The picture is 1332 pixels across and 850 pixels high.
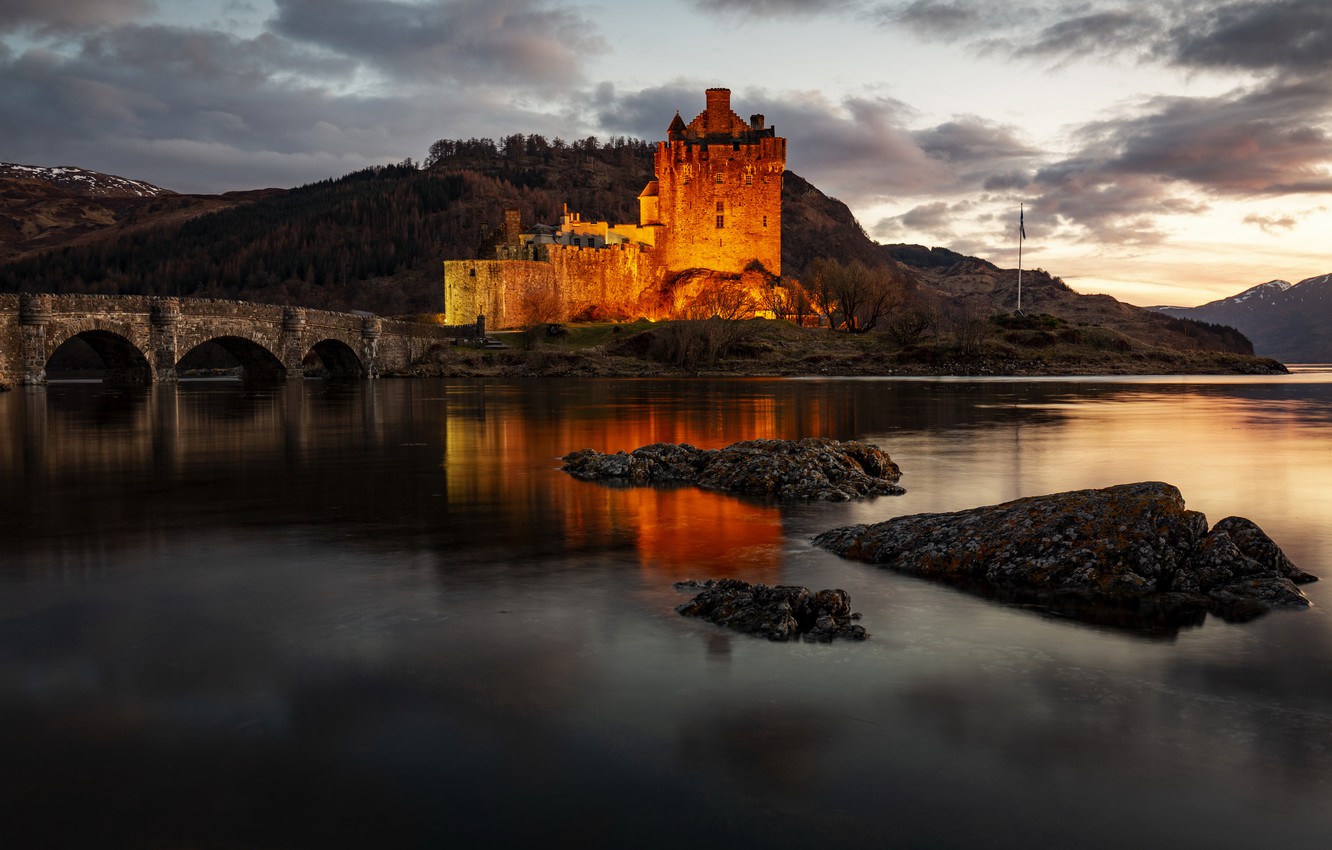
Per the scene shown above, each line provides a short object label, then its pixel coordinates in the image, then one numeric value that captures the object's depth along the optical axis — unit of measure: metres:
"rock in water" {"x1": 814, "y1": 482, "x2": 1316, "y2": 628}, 8.77
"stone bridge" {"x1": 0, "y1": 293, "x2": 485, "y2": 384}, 52.06
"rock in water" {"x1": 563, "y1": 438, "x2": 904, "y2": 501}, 15.17
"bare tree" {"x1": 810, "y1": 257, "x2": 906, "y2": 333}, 101.62
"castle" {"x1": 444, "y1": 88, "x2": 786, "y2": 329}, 110.38
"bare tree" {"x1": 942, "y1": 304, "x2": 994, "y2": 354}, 91.81
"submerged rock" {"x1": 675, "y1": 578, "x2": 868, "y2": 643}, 7.53
